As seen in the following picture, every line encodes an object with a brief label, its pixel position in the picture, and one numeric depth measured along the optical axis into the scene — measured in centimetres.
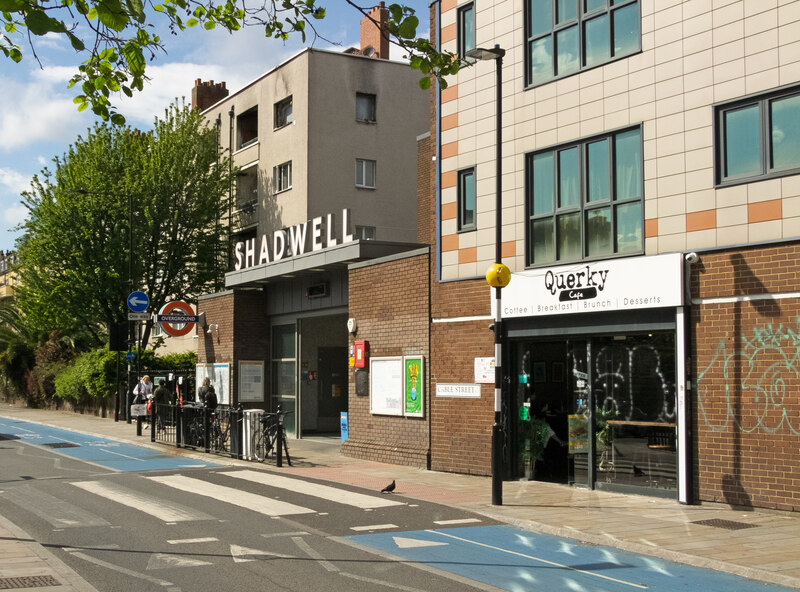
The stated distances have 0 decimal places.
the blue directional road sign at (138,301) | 2923
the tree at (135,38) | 580
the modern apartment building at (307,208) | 2461
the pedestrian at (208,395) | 2373
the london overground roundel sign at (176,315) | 2669
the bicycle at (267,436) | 1897
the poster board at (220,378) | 2753
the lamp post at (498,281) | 1345
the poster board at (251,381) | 2723
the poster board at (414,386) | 1867
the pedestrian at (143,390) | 2906
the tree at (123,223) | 3781
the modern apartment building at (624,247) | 1272
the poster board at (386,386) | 1942
